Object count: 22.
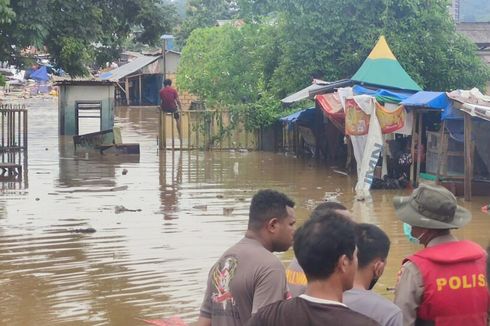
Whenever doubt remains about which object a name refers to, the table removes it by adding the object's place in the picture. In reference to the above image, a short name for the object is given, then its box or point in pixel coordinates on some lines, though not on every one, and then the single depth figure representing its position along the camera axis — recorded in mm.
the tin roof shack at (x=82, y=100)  30453
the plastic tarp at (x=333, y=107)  19952
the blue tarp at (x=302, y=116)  24219
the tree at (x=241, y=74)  27219
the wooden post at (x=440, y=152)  17031
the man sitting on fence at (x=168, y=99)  27031
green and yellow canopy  20719
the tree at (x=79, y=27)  18031
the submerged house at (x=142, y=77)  54469
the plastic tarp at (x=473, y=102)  15347
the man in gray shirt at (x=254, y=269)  4469
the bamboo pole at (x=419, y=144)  18266
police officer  4285
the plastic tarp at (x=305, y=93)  21867
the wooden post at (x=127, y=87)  55200
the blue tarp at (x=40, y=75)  64306
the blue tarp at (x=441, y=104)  16656
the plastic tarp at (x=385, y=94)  18688
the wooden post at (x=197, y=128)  27266
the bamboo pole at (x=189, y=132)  26672
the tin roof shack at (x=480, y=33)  35781
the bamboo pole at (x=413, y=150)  18500
